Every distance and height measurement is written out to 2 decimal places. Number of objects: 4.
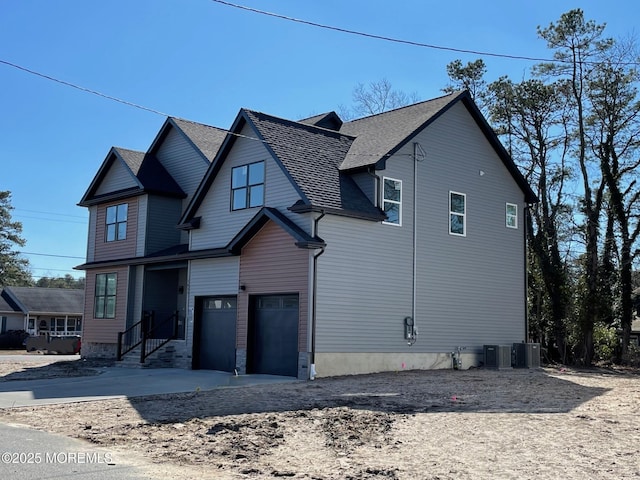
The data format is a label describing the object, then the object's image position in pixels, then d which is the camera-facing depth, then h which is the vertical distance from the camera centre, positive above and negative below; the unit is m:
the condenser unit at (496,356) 23.06 -1.02
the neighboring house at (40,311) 50.69 +0.32
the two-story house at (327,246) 19.61 +2.46
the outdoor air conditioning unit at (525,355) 24.19 -1.00
